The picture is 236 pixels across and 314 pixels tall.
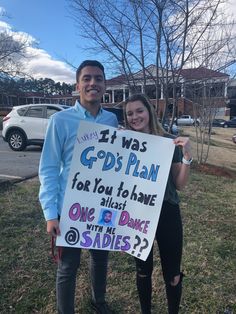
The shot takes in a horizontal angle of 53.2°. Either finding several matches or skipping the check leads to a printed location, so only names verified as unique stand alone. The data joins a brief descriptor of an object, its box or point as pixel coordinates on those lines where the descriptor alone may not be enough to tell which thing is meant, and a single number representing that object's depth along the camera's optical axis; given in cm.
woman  169
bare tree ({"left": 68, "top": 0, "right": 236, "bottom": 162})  588
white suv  841
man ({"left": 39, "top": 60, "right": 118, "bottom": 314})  161
